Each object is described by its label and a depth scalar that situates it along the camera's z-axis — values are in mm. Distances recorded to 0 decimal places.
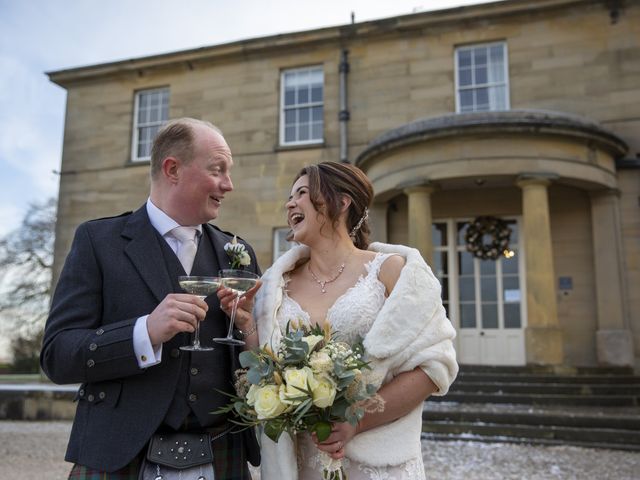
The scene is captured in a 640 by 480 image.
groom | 1998
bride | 2264
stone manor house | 10664
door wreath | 12133
